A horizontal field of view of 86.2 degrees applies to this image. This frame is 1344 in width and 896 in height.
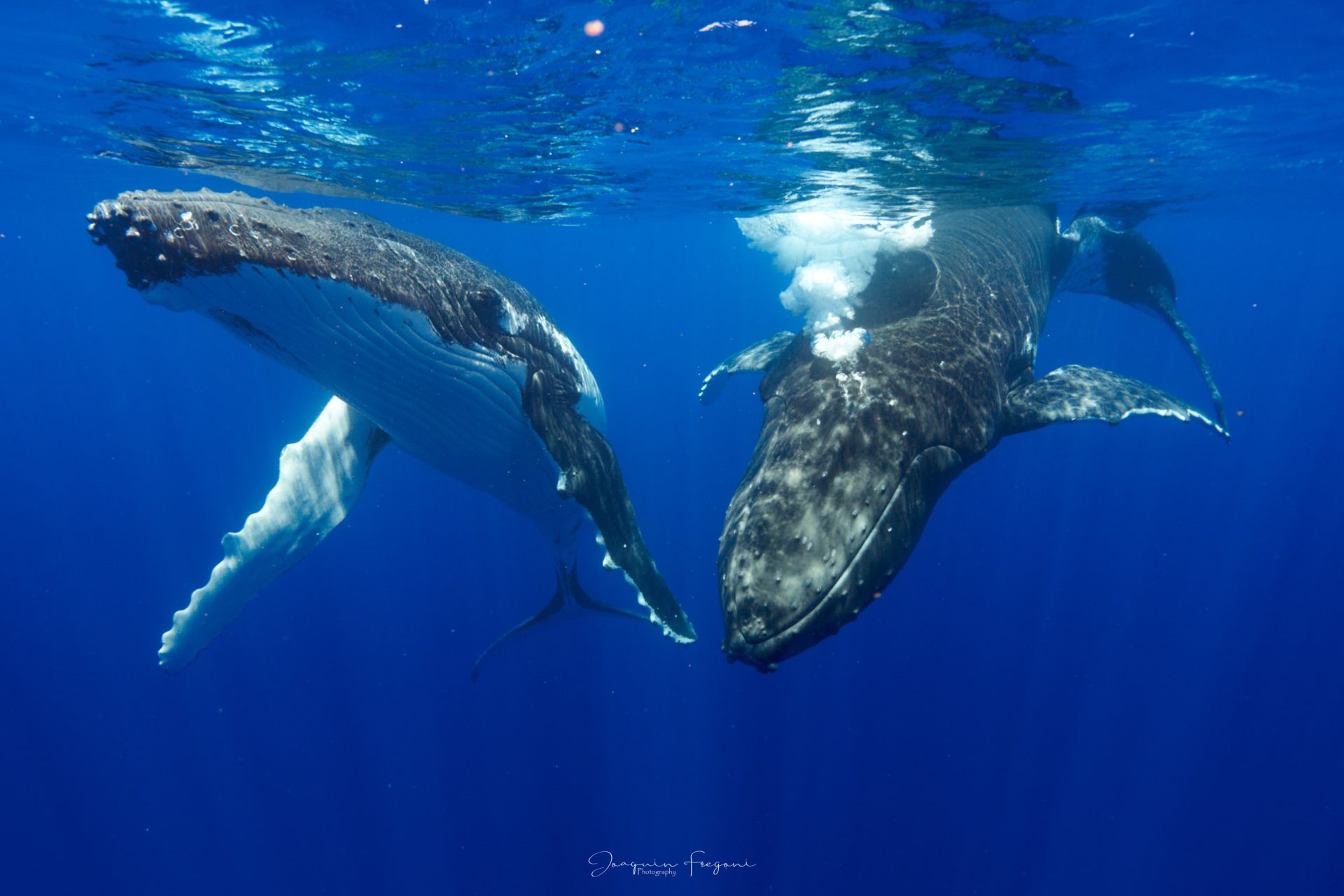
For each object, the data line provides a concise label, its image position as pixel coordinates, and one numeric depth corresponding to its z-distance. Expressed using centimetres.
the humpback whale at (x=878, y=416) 438
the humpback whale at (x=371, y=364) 456
